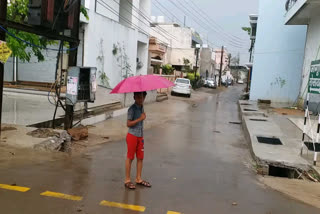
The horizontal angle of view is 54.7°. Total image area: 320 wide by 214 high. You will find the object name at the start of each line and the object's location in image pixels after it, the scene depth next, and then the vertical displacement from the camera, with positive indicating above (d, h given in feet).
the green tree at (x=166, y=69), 127.46 +2.32
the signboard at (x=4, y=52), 20.36 +0.80
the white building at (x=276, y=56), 78.07 +6.65
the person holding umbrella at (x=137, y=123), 15.03 -2.55
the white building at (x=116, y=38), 65.82 +8.05
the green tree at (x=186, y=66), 152.05 +4.90
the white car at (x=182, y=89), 94.89 -3.95
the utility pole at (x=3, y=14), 20.40 +3.32
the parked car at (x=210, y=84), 167.84 -3.37
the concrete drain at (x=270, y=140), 28.78 -5.62
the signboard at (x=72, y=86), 26.81 -1.49
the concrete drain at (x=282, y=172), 21.78 -6.44
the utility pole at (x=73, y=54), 26.37 +1.28
